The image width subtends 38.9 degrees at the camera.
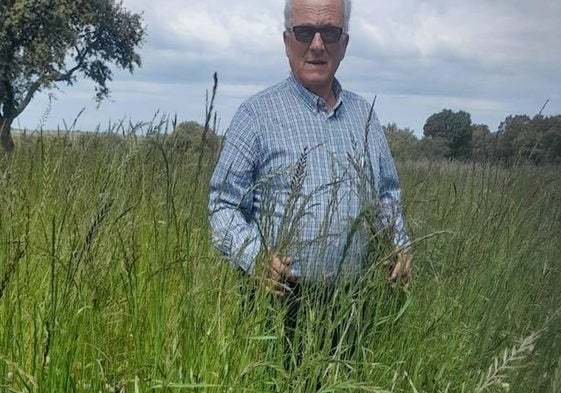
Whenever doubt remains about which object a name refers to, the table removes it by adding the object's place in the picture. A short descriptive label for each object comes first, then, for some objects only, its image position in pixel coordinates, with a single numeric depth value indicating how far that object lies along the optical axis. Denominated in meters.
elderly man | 2.64
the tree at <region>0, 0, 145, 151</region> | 32.09
